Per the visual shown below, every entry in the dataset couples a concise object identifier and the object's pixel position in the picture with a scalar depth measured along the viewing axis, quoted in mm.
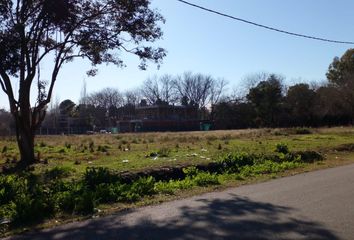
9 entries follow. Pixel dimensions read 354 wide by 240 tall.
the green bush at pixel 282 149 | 23391
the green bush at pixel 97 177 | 13094
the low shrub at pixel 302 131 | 46875
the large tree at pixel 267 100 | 89362
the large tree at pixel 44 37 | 19188
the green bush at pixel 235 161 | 18103
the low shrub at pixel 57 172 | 14859
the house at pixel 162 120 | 121631
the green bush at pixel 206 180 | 14256
